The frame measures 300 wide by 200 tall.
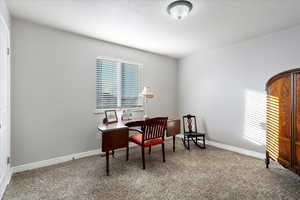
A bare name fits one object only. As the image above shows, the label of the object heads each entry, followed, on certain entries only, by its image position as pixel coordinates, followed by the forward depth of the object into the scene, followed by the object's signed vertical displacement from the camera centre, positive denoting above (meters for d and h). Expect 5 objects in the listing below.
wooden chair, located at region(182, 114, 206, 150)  3.58 -0.80
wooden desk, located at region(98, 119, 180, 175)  2.36 -0.58
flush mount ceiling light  1.94 +1.17
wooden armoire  1.93 -0.26
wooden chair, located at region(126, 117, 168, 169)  2.61 -0.60
